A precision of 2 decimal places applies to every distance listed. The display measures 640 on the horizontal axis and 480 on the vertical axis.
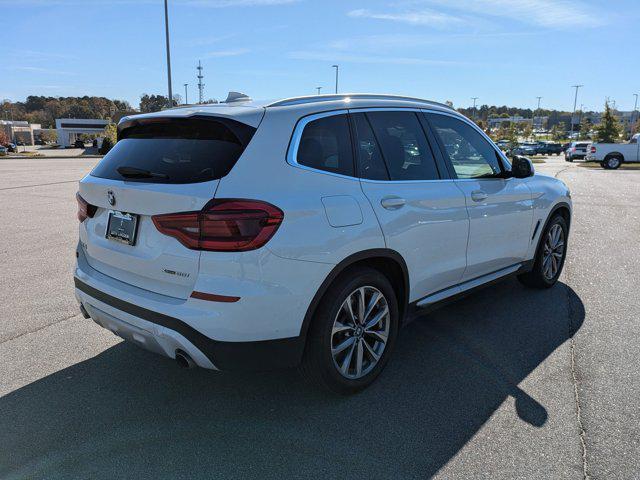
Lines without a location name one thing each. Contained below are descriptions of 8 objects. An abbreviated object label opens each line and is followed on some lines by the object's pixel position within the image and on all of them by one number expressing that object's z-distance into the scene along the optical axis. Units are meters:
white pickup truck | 31.41
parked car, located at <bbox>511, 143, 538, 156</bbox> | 52.38
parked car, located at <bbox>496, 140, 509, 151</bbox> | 54.06
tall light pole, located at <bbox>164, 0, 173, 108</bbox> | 24.55
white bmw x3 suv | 2.64
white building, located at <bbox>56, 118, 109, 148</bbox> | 104.44
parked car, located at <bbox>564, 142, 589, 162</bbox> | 44.27
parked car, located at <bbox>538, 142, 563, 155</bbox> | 63.04
